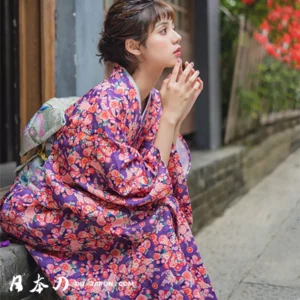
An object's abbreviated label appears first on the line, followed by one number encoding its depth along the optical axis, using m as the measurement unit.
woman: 2.46
